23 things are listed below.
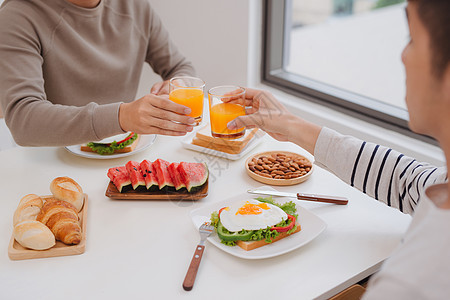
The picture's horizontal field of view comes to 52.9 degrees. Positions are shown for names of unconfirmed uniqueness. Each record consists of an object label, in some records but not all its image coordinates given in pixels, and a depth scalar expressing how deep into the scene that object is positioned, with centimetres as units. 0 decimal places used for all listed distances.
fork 101
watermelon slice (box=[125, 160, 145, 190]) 134
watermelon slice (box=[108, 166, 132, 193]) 134
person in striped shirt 62
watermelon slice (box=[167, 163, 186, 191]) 135
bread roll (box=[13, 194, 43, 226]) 118
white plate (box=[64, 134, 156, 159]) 156
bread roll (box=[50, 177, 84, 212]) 127
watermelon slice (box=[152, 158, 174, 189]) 135
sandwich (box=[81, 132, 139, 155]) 159
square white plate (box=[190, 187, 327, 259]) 110
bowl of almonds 143
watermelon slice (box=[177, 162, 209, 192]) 135
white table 101
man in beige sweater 146
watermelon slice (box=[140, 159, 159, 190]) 134
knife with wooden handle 132
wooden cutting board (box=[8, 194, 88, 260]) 110
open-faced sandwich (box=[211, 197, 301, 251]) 112
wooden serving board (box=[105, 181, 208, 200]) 134
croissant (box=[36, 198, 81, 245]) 112
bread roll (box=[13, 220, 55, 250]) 109
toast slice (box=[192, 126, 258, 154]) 160
